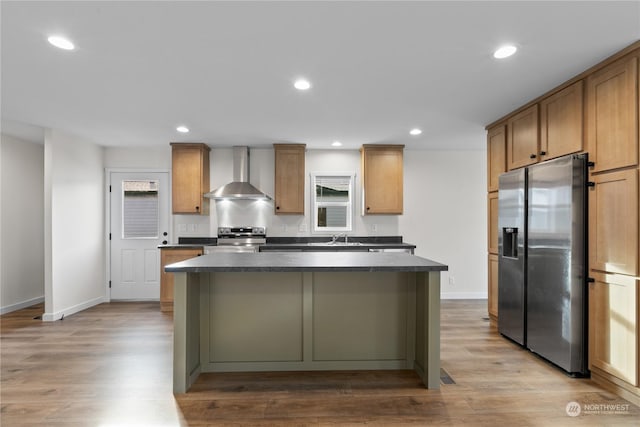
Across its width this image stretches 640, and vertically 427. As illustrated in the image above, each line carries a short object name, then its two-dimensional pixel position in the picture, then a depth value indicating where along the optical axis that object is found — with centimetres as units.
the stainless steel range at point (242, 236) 537
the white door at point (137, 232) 565
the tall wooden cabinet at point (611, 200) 236
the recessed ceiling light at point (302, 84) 296
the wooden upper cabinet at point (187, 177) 528
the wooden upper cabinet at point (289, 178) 534
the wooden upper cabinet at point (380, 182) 536
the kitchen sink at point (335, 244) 519
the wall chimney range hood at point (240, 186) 514
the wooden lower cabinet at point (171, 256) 502
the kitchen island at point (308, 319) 283
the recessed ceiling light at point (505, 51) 239
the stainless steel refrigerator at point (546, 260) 274
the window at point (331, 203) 568
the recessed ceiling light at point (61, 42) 225
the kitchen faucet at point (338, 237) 548
